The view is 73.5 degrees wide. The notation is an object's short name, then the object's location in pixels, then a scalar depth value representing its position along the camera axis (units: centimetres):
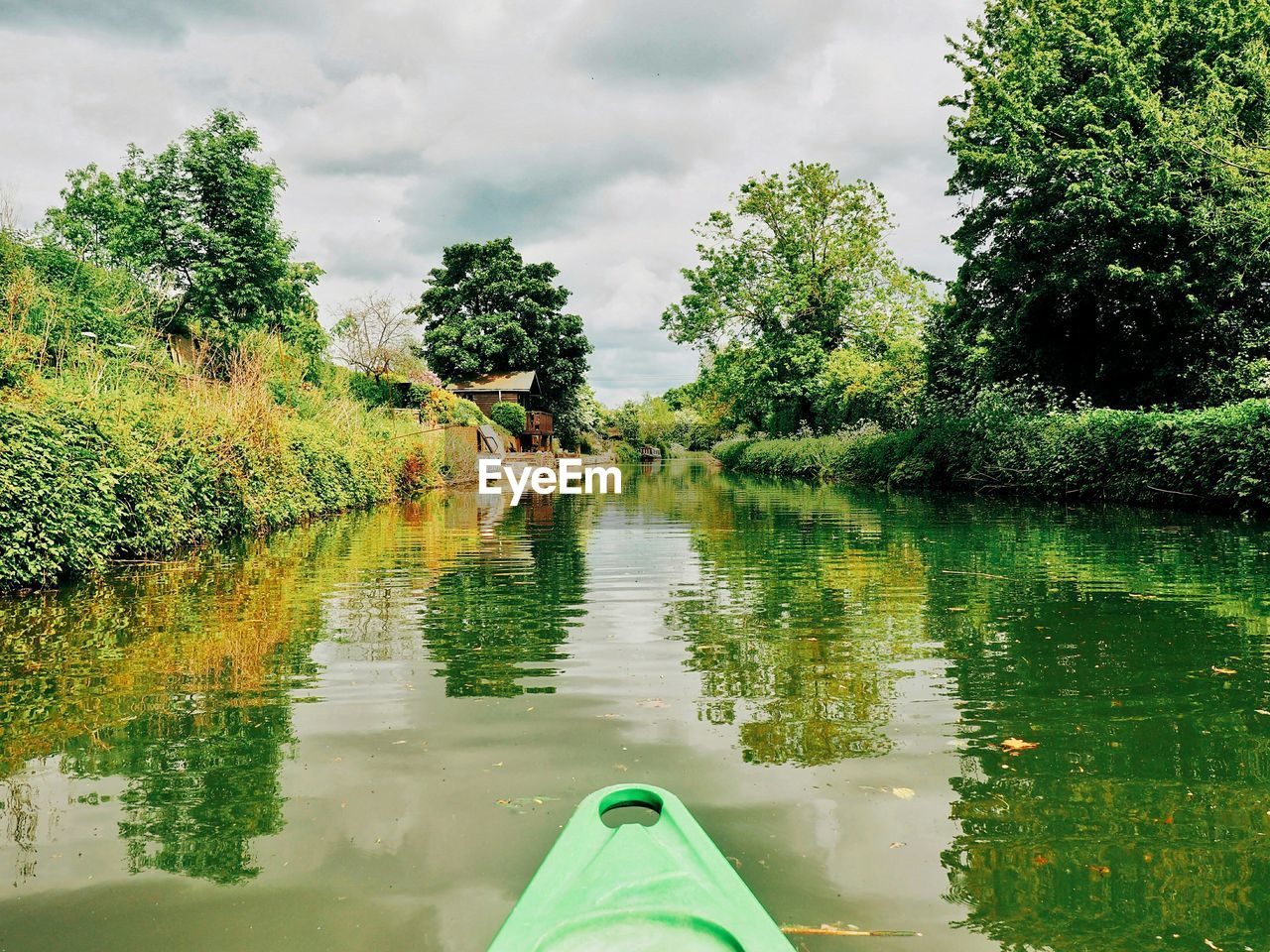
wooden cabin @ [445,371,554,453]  5650
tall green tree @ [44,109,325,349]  4119
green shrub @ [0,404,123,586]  755
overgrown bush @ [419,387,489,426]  3264
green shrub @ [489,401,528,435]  5297
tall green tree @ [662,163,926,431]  3600
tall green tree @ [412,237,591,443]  5931
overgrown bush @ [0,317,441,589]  782
